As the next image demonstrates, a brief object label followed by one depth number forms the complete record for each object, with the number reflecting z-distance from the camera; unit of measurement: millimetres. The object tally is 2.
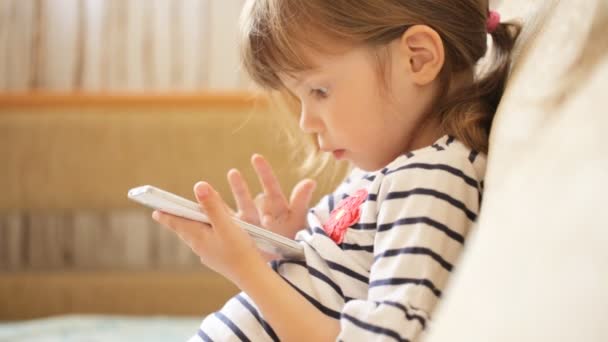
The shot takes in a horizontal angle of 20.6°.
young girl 1406
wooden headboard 2469
